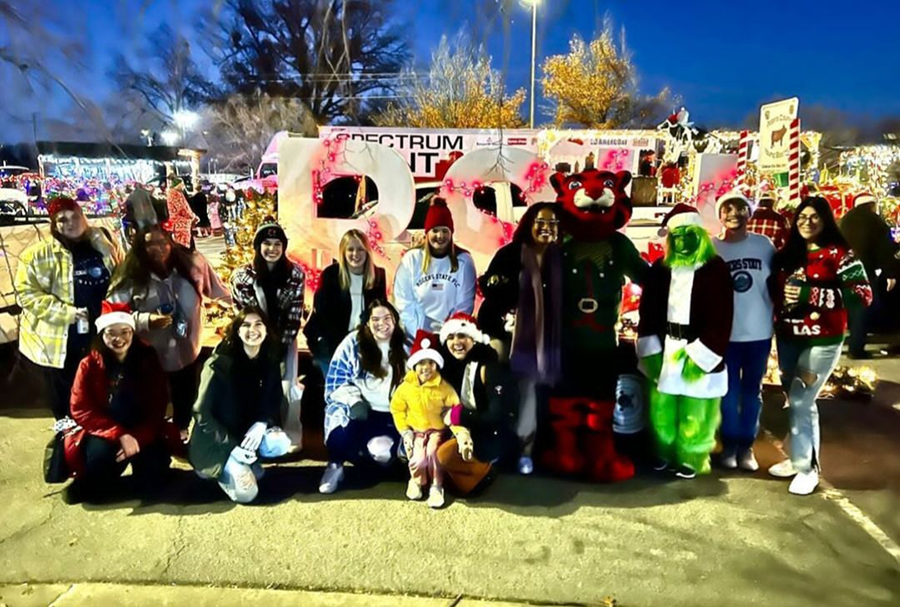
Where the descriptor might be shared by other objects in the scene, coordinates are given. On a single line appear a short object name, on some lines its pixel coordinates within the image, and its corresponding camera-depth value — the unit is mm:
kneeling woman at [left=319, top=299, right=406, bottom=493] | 3467
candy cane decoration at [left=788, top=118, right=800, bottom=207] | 5121
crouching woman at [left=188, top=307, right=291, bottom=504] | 3254
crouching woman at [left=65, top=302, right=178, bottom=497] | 3211
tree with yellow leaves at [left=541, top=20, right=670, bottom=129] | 21625
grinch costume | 3393
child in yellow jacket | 3297
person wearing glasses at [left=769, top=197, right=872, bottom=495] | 3324
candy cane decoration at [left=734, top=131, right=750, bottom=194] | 5123
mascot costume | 3559
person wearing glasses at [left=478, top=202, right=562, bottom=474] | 3521
